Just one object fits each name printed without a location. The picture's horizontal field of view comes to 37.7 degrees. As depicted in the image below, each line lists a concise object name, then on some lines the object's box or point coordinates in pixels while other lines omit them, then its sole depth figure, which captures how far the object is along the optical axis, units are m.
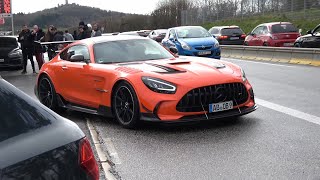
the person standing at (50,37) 17.40
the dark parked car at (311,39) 18.17
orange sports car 6.28
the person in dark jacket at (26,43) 16.92
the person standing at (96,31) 18.53
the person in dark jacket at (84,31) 18.84
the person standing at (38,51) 16.69
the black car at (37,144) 2.18
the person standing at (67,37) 18.80
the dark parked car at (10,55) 18.28
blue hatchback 17.64
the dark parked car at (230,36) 28.16
